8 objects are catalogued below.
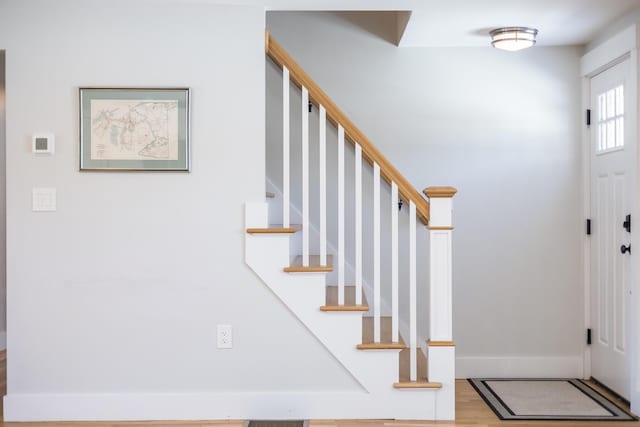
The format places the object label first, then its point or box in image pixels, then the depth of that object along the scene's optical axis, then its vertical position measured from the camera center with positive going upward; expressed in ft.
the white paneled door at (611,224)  12.05 -0.14
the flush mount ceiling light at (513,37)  12.37 +3.35
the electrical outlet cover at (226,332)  11.07 -1.90
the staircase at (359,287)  10.98 -1.16
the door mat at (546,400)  11.35 -3.37
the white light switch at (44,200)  11.06 +0.31
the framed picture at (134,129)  11.00 +1.47
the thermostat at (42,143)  11.01 +1.25
